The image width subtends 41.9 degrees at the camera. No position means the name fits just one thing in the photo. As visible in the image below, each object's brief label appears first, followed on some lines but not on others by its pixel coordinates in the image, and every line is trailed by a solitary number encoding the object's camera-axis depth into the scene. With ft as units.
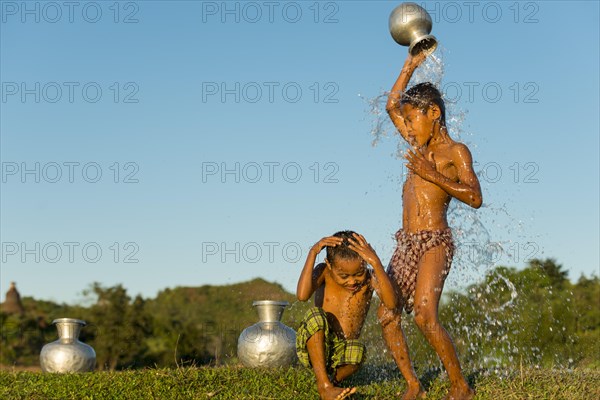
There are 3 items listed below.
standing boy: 17.56
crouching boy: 17.25
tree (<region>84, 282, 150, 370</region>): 55.36
